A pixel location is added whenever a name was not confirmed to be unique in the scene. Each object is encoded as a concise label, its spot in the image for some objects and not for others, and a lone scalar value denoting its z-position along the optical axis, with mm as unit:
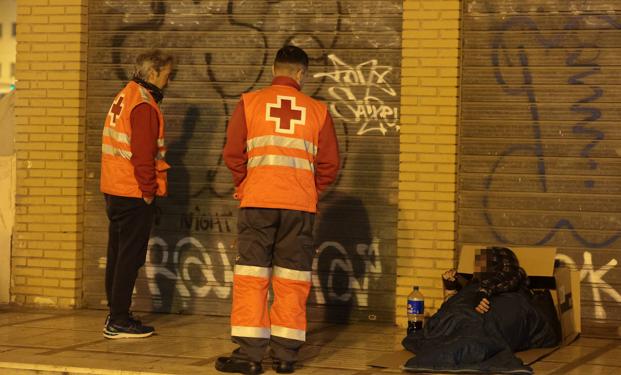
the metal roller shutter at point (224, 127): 10078
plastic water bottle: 9172
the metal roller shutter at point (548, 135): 9609
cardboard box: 9141
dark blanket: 7805
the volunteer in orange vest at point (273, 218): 7633
